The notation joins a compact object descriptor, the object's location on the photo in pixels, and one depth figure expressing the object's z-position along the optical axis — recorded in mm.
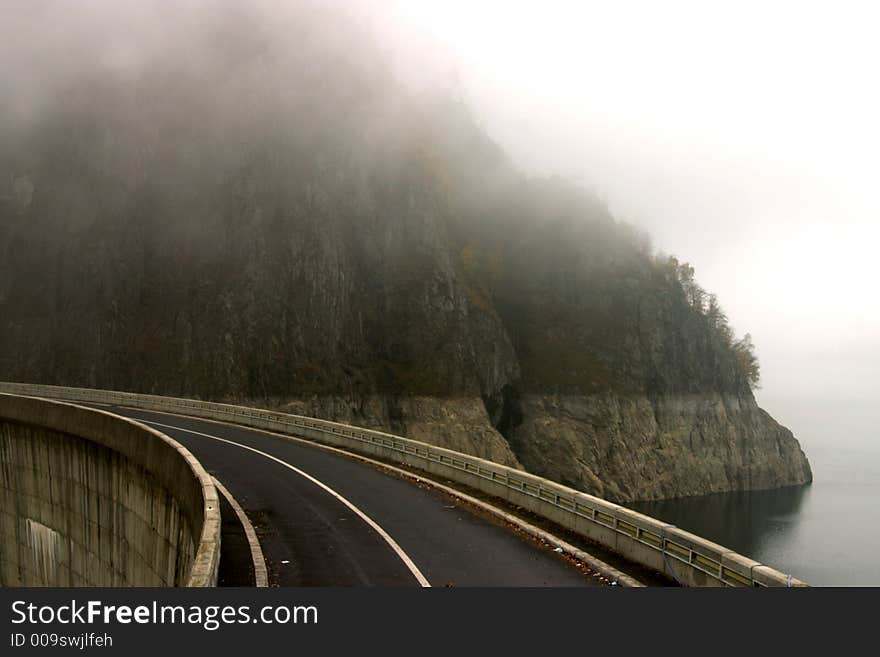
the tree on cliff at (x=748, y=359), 121088
